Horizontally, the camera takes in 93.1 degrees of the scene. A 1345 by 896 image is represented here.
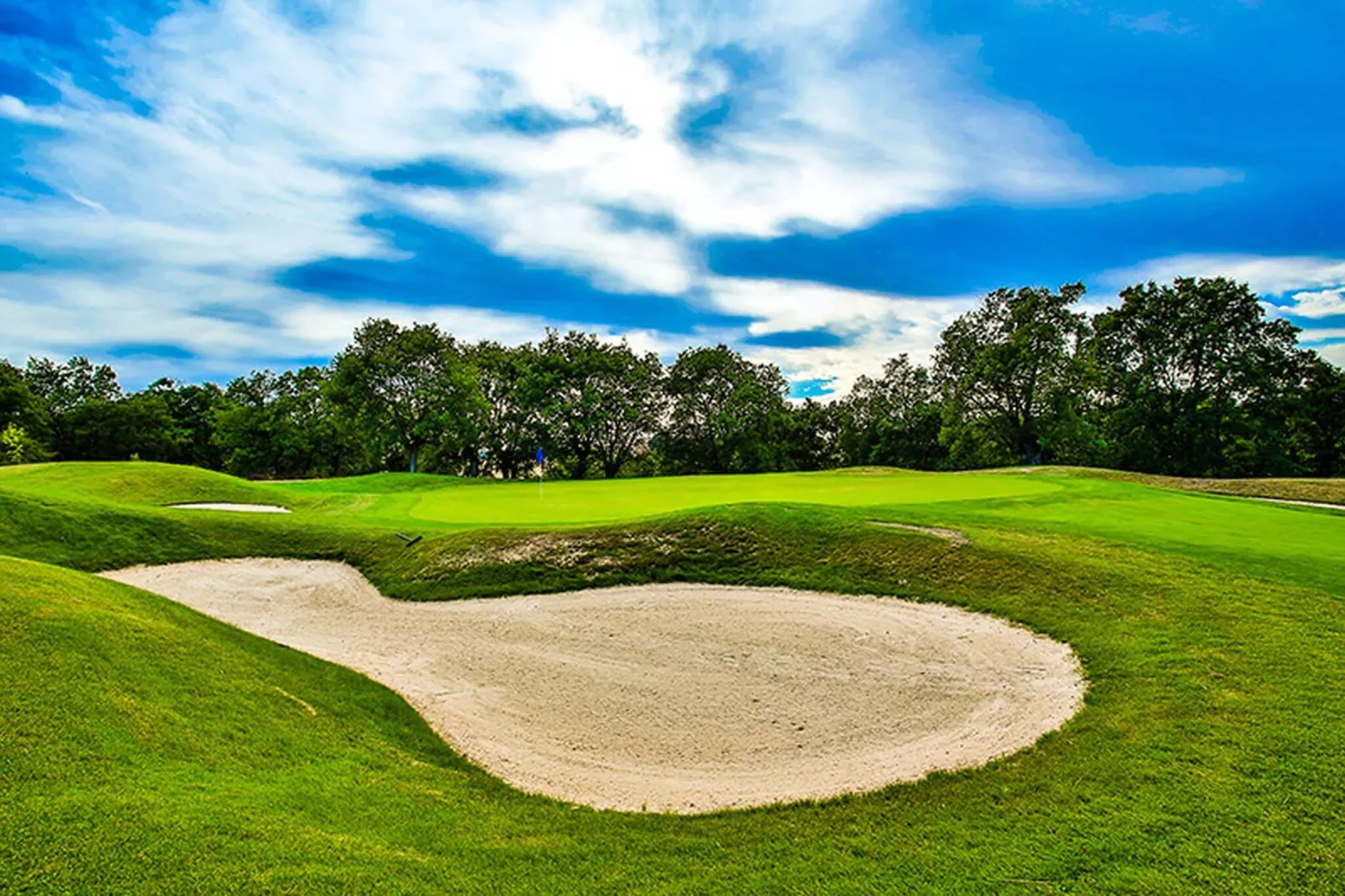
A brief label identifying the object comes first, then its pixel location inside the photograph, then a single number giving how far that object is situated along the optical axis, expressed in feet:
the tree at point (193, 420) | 202.69
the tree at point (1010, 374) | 132.05
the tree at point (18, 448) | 150.41
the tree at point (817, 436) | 204.85
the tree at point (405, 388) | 136.87
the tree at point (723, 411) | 170.81
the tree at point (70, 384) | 198.08
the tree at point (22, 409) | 167.32
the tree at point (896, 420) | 178.70
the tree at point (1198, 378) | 130.11
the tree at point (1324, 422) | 143.02
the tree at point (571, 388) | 154.40
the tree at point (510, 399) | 153.79
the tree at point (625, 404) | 161.48
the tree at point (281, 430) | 183.11
